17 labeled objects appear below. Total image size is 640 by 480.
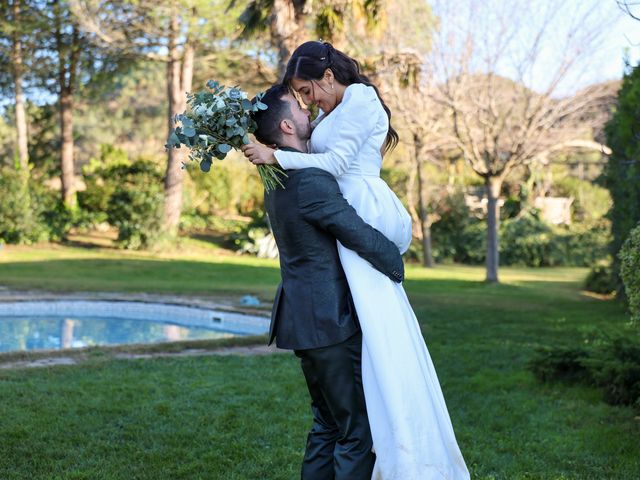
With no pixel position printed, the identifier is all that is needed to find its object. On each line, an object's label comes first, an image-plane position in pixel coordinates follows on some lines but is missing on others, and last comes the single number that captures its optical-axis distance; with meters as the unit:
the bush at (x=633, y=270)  4.73
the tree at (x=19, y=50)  22.45
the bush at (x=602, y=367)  5.74
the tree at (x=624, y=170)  6.64
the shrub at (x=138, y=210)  21.66
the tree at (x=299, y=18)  11.59
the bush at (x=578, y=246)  24.81
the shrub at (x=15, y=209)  21.05
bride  2.88
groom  2.89
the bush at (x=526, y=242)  24.19
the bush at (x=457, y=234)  24.42
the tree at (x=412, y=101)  16.59
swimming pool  10.59
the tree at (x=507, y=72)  14.59
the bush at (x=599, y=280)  15.64
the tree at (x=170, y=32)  20.02
